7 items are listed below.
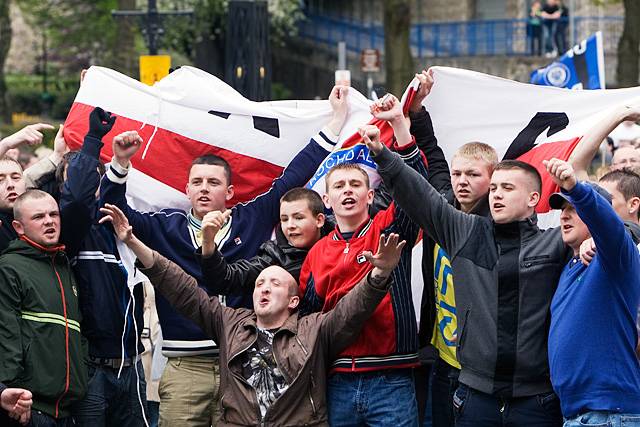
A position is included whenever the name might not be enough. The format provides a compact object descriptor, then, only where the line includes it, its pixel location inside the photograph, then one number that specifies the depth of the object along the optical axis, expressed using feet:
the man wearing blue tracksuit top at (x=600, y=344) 38.42
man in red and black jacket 44.19
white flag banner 50.57
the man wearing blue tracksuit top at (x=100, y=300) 46.50
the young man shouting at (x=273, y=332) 43.34
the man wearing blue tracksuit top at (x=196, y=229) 47.37
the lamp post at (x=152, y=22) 111.65
